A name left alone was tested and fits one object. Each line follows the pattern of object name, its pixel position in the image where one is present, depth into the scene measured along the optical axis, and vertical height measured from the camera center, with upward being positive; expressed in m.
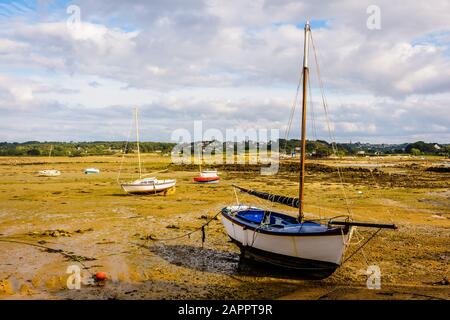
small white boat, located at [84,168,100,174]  60.75 -3.32
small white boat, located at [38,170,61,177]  55.97 -3.40
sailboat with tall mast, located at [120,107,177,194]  33.47 -3.19
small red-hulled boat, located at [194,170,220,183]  45.35 -3.41
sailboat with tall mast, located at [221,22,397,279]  12.30 -3.11
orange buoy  13.25 -4.39
